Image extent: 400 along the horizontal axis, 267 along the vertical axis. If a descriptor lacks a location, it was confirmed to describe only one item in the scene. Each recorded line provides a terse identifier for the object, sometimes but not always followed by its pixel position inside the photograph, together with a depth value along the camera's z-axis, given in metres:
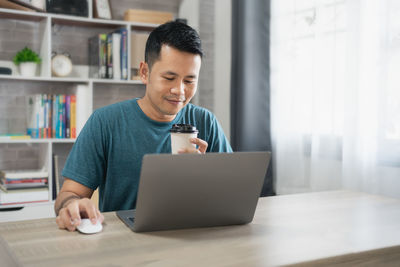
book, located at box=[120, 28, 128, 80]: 2.96
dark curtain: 2.62
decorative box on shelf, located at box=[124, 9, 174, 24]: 3.07
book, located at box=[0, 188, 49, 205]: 2.66
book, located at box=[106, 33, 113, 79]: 2.95
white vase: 2.80
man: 1.40
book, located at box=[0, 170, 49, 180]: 2.70
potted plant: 2.80
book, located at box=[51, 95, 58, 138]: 2.81
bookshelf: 2.76
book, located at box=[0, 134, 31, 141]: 2.69
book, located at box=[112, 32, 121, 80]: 2.95
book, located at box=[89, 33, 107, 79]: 2.96
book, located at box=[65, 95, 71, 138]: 2.85
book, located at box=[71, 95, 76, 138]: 2.87
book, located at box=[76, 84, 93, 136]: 2.87
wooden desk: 0.88
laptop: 0.98
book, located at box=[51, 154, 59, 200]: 2.83
